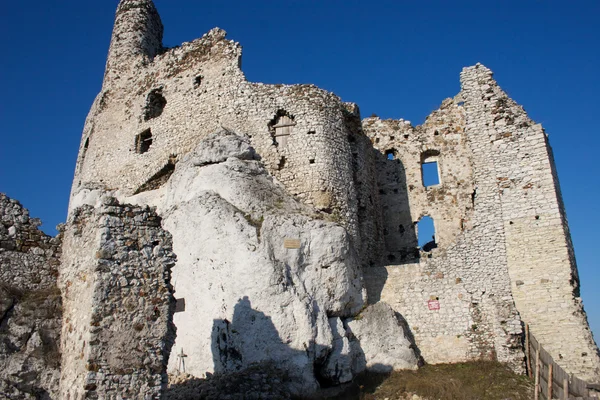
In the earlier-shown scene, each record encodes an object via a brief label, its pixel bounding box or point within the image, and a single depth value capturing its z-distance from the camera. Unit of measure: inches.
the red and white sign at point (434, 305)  641.6
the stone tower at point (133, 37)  946.7
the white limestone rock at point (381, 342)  589.3
